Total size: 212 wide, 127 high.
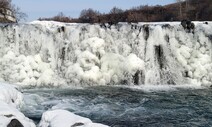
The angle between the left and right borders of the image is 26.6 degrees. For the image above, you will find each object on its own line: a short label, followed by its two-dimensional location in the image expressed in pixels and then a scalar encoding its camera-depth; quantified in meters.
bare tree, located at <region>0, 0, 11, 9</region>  32.72
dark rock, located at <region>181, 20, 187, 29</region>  17.64
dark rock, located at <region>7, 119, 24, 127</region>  7.79
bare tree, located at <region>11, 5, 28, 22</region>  31.31
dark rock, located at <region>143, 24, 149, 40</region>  17.45
